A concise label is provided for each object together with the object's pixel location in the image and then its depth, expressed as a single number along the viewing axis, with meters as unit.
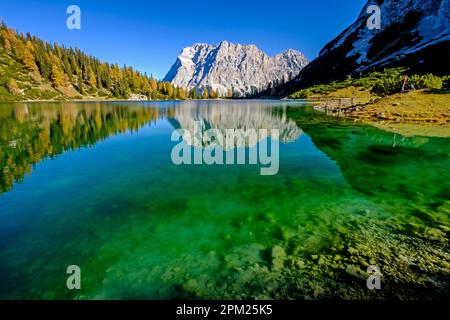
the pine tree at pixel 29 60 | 154.88
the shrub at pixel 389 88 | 71.64
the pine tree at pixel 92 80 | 181.25
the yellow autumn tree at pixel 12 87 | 125.88
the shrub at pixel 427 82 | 57.41
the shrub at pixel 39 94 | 134.43
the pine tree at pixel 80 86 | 168.91
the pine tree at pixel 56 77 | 156.71
